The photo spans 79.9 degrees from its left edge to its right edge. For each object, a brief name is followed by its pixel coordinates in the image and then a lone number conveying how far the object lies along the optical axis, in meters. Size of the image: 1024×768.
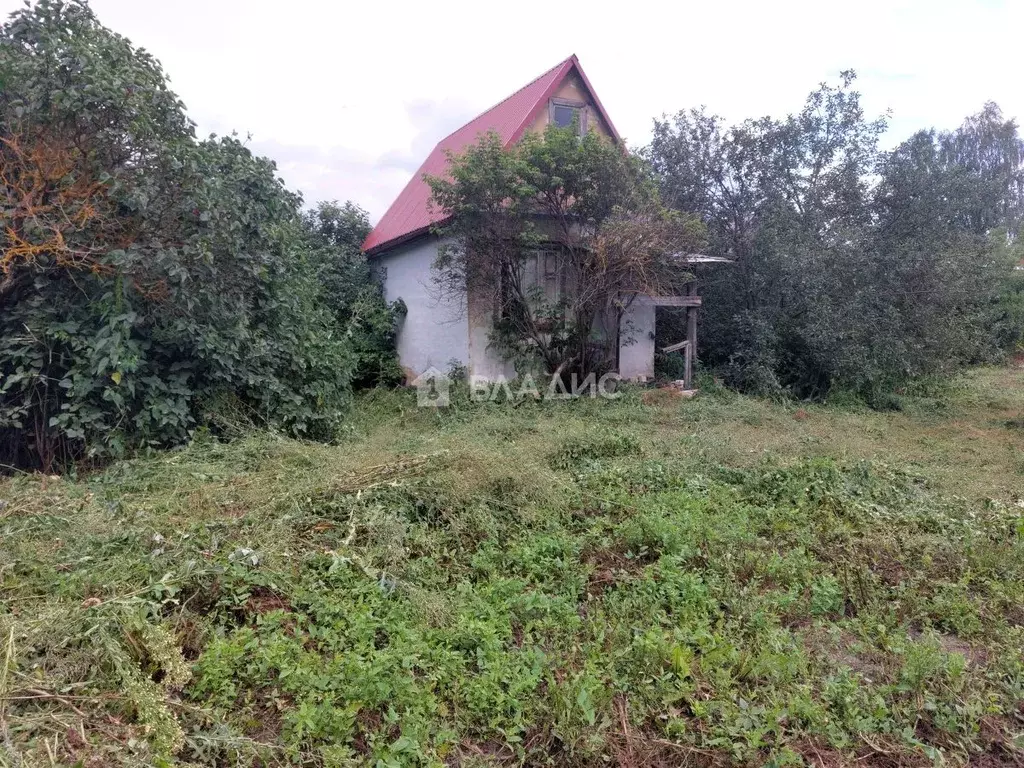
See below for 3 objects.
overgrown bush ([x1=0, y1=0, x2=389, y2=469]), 4.82
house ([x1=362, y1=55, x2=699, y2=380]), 9.70
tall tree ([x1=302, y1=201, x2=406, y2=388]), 11.16
